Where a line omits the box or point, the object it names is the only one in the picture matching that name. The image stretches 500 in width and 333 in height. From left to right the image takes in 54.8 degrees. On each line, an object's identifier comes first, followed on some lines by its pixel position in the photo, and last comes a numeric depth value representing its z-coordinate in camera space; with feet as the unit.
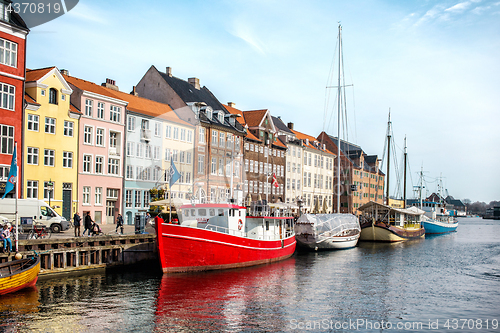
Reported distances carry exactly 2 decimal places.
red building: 126.21
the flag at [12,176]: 88.43
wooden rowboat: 74.84
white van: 113.29
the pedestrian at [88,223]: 117.97
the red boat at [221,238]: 101.24
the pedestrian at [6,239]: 87.30
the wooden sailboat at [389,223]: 214.07
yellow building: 138.21
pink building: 155.33
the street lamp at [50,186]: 133.59
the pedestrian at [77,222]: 113.46
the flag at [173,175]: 106.86
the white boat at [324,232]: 162.91
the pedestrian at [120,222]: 129.22
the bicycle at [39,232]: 101.91
